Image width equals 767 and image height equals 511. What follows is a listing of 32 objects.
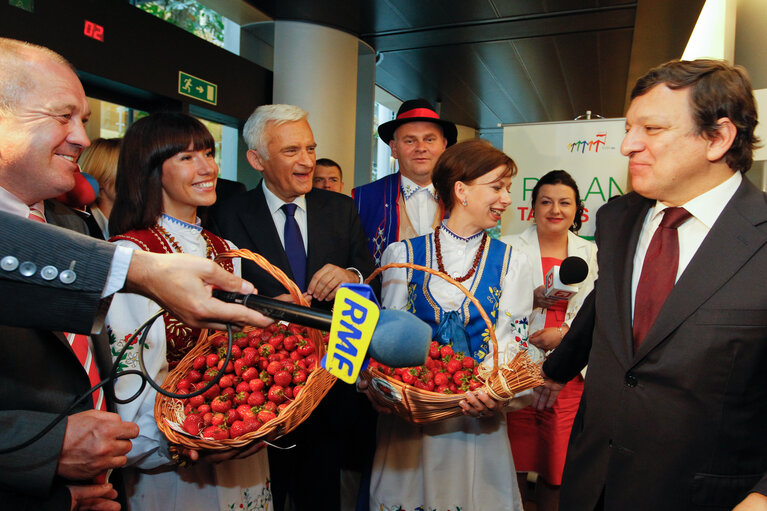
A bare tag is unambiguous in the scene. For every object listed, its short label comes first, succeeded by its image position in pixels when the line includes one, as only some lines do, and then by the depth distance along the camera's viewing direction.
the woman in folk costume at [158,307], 1.53
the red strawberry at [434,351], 1.87
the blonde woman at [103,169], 2.71
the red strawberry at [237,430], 1.39
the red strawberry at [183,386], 1.51
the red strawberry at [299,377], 1.56
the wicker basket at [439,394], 1.59
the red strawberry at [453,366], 1.81
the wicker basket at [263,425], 1.34
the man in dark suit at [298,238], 2.33
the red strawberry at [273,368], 1.57
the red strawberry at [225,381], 1.54
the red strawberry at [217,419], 1.42
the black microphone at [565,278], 2.18
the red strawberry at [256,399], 1.50
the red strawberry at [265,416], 1.42
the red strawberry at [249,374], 1.57
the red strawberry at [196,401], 1.50
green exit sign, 4.22
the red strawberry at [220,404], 1.48
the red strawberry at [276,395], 1.51
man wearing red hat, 3.06
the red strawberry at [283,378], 1.54
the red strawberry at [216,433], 1.36
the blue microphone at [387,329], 0.87
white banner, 3.84
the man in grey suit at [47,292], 0.84
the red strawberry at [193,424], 1.39
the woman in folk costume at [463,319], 1.95
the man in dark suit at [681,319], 1.25
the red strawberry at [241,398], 1.51
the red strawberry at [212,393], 1.52
